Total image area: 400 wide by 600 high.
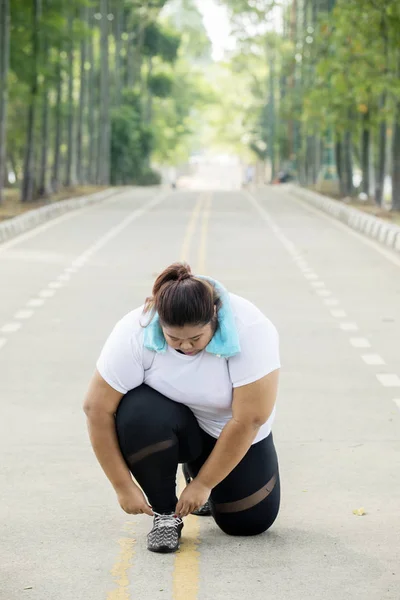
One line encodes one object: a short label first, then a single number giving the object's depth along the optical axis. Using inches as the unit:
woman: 237.6
